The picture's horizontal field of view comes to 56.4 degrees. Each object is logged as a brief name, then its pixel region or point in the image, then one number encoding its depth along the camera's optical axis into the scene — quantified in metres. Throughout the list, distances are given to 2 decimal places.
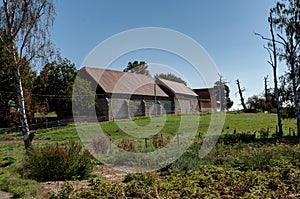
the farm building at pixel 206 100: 43.13
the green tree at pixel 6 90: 25.20
